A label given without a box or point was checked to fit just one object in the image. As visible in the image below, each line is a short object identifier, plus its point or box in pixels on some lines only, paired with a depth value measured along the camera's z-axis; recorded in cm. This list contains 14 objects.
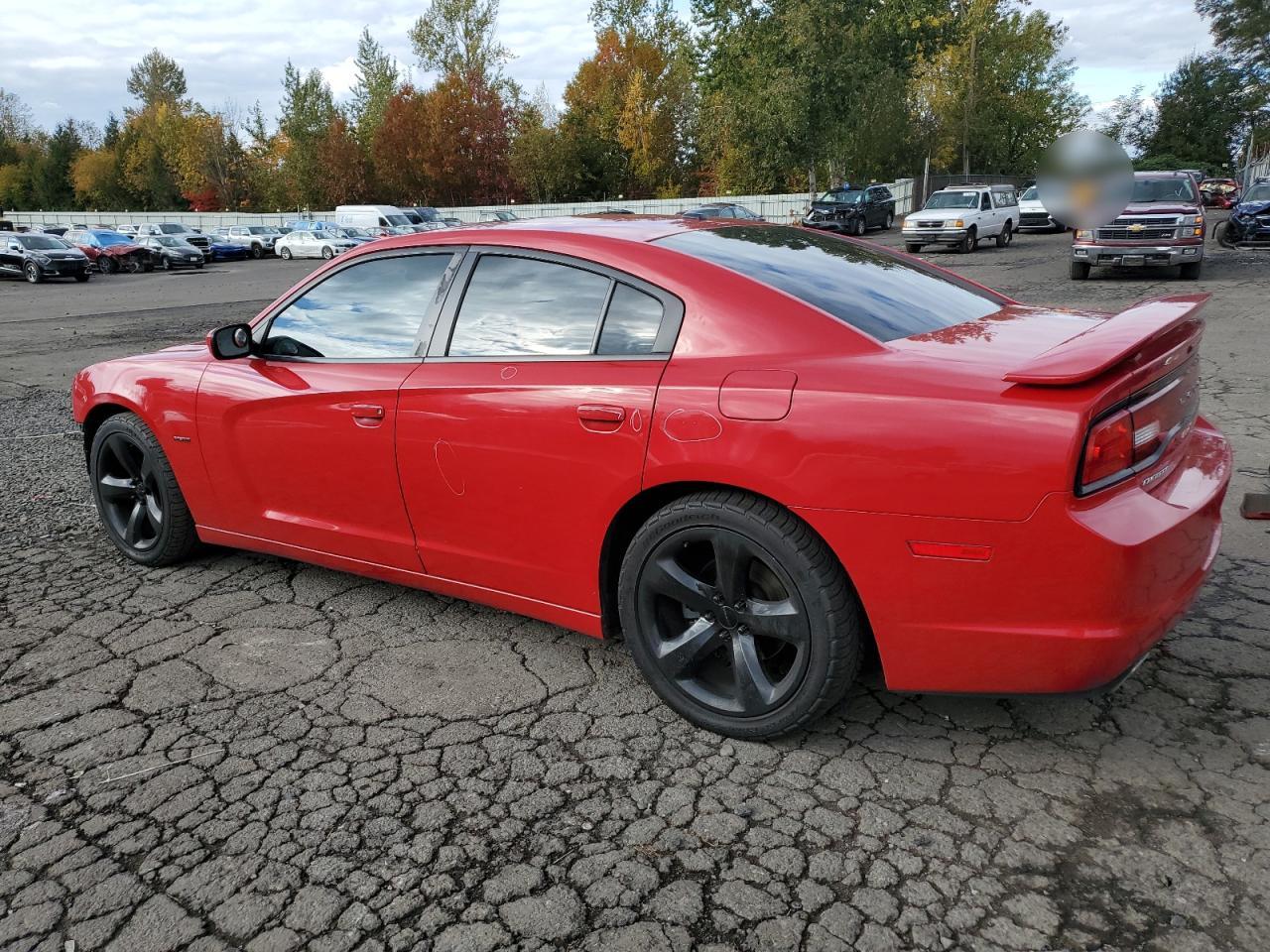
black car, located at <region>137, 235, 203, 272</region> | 3559
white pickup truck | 2577
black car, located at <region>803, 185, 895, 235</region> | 3522
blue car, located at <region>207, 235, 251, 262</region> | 4196
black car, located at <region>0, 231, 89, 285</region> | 2847
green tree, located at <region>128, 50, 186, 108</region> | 9788
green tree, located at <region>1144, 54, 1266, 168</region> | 7156
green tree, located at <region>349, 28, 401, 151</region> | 7044
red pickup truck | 1600
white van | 4453
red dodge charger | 237
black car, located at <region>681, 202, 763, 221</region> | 2944
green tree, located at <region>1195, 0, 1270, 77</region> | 5928
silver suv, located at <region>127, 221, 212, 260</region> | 3806
